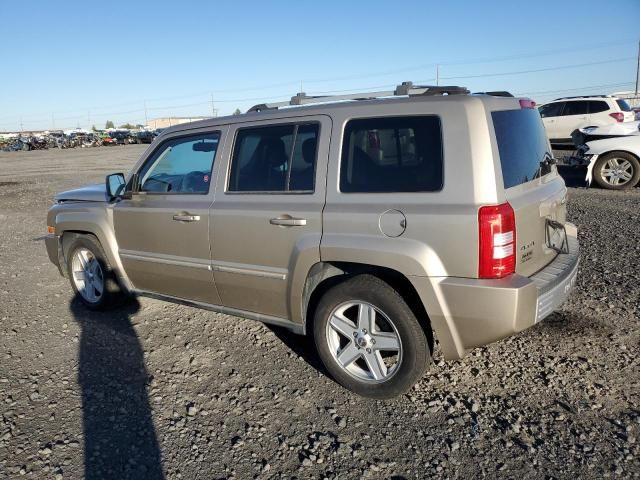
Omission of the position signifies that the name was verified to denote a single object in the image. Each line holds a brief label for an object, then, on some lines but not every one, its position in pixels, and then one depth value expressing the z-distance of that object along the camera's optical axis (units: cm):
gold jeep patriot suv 283
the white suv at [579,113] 1582
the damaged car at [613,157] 1002
